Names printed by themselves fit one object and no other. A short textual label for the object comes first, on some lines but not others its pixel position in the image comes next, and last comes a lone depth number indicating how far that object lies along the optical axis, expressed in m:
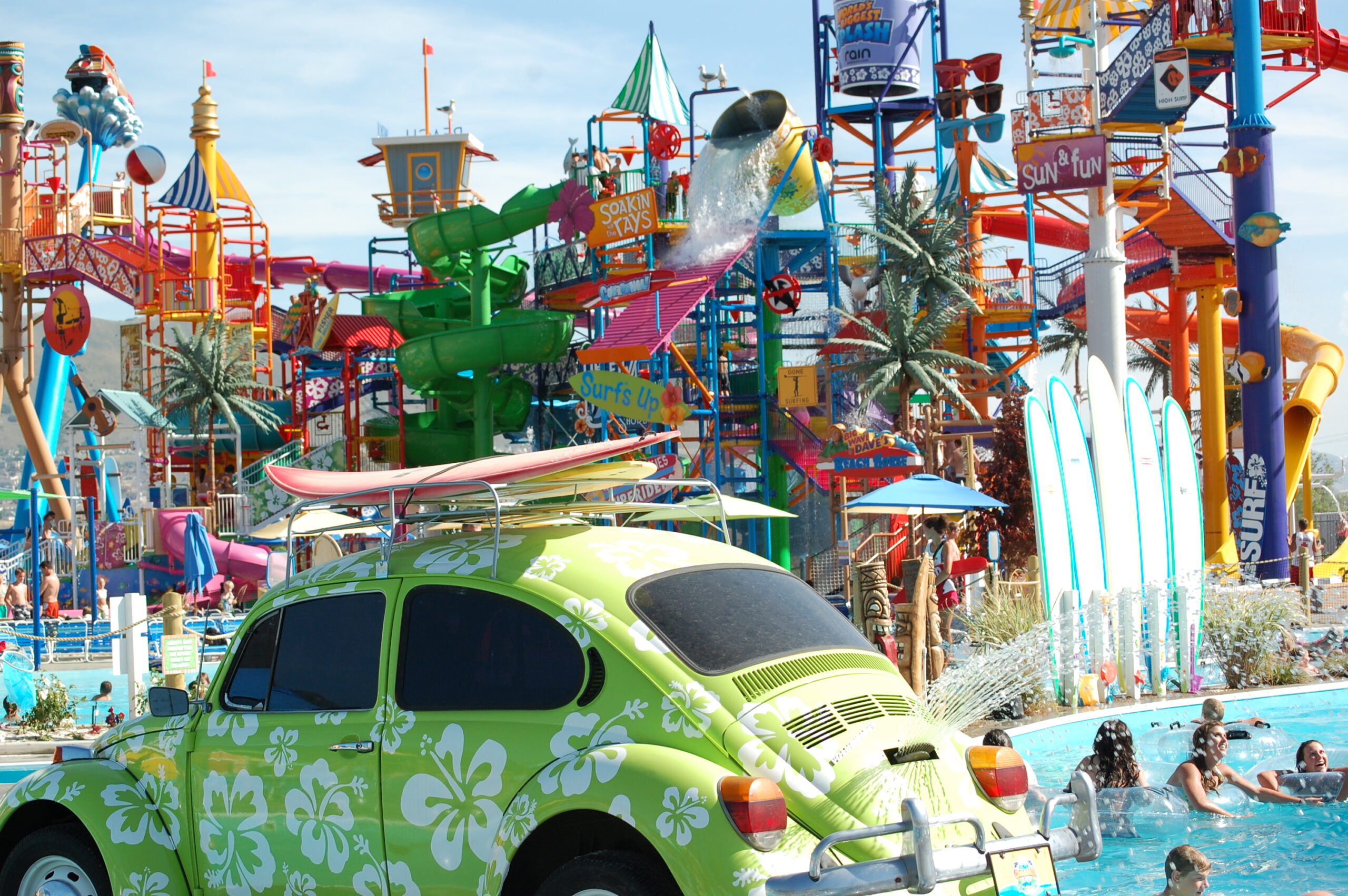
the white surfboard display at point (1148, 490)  14.68
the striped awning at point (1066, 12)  31.97
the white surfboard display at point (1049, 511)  13.00
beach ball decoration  39.78
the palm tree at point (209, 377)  41.22
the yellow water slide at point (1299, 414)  27.92
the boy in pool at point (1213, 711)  10.16
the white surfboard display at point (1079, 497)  13.48
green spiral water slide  34.06
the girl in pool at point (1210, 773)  9.08
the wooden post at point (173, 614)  15.66
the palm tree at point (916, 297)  25.02
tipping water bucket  29.84
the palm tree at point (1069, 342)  47.44
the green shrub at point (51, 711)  13.80
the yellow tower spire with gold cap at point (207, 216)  42.47
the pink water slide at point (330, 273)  45.16
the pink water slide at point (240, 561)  32.66
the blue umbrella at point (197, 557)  27.91
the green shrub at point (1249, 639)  13.99
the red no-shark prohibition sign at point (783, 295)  30.16
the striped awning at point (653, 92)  36.94
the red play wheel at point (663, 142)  32.16
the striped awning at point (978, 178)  33.09
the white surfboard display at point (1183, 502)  15.17
